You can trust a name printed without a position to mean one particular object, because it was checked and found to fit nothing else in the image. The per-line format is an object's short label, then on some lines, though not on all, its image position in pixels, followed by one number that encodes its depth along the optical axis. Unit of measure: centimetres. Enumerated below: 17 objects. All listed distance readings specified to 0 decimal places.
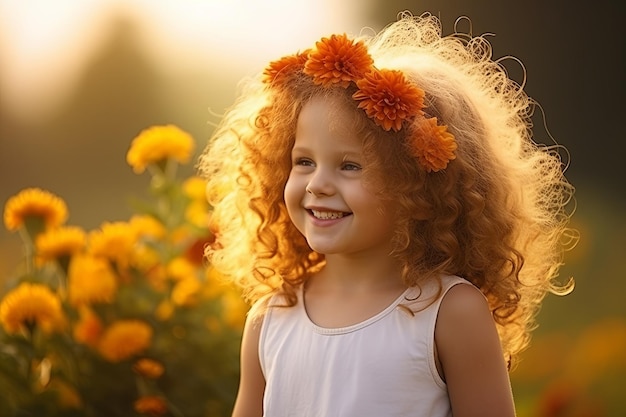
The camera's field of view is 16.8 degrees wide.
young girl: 384
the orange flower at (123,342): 544
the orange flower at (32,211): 572
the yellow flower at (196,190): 614
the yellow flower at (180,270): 587
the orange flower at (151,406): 539
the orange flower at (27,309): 530
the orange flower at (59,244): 561
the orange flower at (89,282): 559
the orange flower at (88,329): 556
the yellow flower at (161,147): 586
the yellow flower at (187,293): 572
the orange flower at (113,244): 570
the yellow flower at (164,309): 575
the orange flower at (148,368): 544
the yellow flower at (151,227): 608
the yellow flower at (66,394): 553
